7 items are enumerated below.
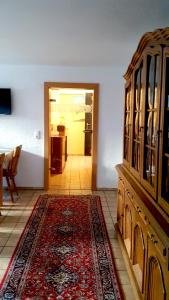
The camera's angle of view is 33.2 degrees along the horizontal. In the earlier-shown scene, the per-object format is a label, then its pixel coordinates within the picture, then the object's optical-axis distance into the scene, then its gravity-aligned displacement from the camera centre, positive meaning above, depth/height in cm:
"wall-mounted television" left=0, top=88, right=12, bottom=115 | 506 +52
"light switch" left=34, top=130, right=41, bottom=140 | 526 -7
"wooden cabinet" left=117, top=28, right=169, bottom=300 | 163 -31
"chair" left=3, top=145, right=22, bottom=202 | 448 -59
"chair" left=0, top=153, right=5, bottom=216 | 395 -40
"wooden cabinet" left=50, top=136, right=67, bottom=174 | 691 -61
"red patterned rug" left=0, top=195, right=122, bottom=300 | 228 -127
